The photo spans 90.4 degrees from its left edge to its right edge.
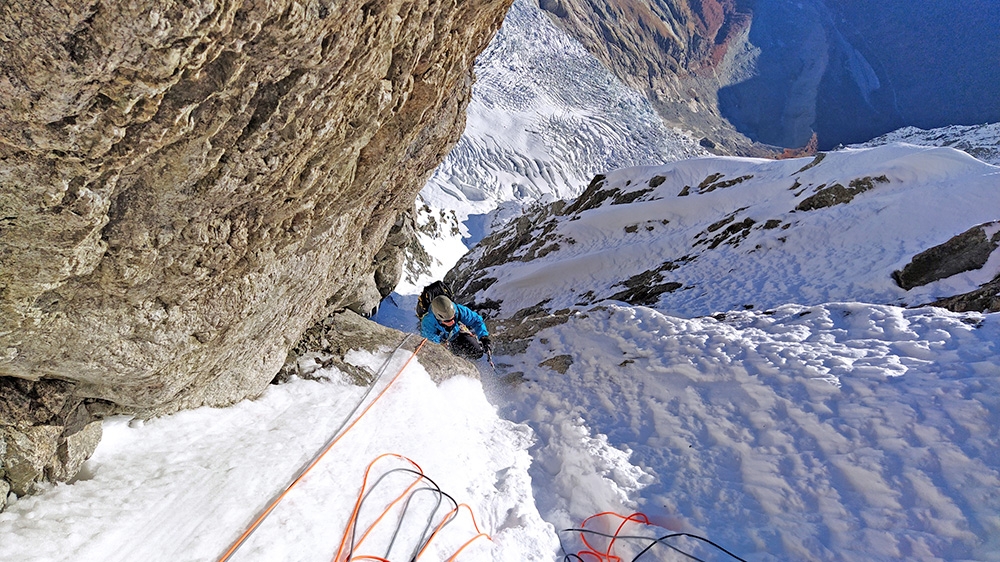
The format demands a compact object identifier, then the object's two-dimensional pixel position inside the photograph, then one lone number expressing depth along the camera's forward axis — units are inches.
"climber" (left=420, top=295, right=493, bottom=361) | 346.3
